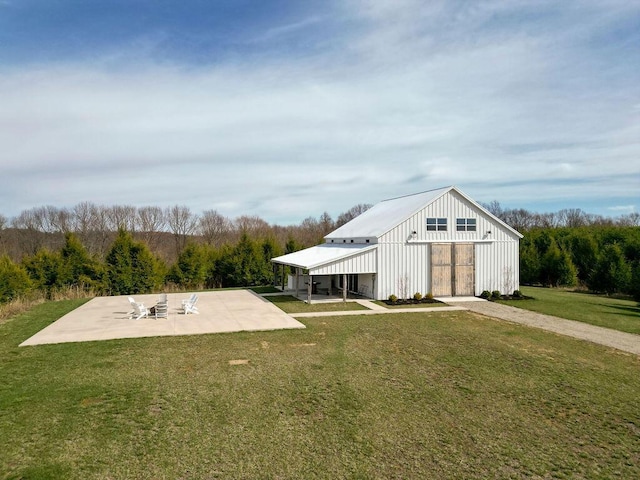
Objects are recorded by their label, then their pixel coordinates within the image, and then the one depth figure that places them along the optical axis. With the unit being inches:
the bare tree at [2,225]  1539.7
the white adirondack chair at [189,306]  685.7
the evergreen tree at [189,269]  1112.2
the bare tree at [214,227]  2009.1
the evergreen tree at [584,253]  1142.3
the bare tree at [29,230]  1627.7
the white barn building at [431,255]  823.1
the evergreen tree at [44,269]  916.0
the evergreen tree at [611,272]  988.6
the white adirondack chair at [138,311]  639.1
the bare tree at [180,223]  1932.8
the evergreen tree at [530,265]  1208.8
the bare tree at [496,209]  2645.2
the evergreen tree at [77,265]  957.8
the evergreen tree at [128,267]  983.6
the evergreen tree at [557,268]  1145.4
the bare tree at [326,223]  2422.7
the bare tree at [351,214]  2596.0
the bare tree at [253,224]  2198.6
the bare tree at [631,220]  2218.0
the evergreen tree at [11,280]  795.4
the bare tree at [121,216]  1815.9
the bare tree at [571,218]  2460.0
